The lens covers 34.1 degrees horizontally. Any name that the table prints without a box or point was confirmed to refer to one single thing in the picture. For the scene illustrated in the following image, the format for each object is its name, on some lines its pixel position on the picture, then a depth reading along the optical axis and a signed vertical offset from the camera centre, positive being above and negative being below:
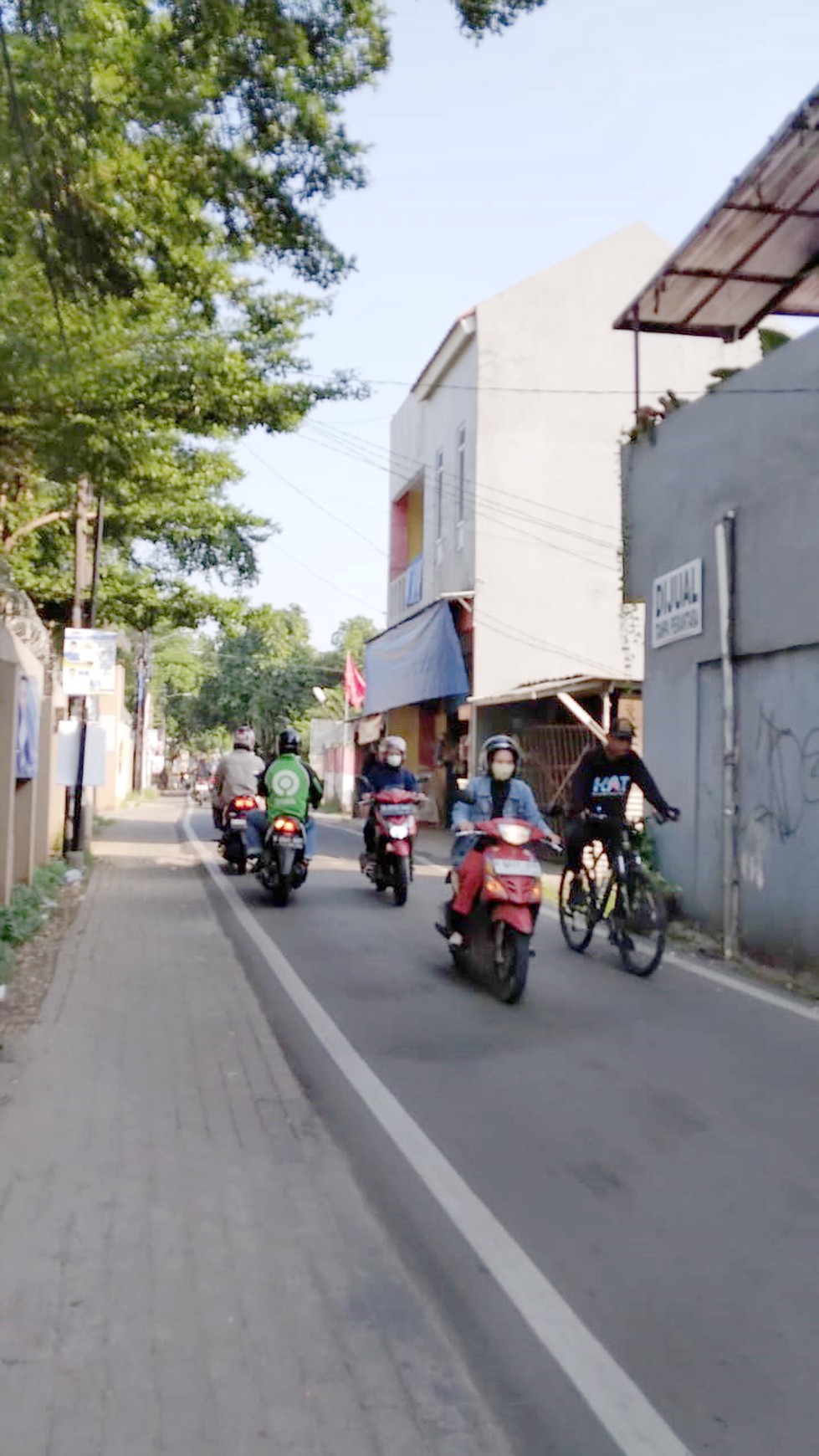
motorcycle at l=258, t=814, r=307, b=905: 13.41 -0.75
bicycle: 9.73 -0.86
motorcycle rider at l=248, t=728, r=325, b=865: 13.66 -0.03
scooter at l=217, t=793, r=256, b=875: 16.34 -0.58
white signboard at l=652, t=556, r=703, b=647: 12.02 +1.75
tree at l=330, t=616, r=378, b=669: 84.88 +10.10
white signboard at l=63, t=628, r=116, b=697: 16.94 +1.54
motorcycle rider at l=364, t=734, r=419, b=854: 13.97 +0.14
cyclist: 10.31 +0.04
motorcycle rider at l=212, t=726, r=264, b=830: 16.69 +0.12
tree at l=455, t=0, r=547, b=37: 8.05 +4.70
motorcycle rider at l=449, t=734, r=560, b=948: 9.32 -0.07
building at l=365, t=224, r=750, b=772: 26.86 +6.37
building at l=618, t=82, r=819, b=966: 10.16 +1.77
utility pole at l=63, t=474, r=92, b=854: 17.36 +2.33
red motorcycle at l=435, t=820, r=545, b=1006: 8.47 -0.73
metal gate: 22.50 +0.60
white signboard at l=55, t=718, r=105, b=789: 17.25 +0.31
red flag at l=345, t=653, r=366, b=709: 42.25 +3.11
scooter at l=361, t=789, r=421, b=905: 13.66 -0.50
